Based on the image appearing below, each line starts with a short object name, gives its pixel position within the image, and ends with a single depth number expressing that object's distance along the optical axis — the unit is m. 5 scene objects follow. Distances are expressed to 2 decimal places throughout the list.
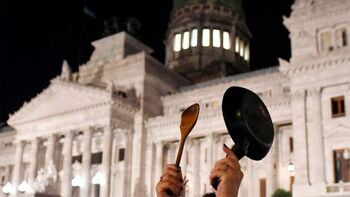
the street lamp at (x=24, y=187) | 43.80
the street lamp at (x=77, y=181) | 42.91
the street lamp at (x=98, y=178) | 40.86
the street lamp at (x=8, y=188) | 45.22
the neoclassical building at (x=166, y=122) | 35.88
